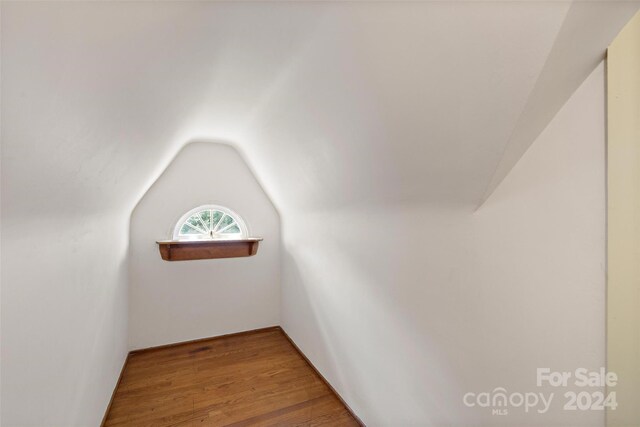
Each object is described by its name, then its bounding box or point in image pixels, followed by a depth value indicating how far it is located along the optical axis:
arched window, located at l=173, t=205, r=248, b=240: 3.01
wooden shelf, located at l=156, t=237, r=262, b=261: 2.71
